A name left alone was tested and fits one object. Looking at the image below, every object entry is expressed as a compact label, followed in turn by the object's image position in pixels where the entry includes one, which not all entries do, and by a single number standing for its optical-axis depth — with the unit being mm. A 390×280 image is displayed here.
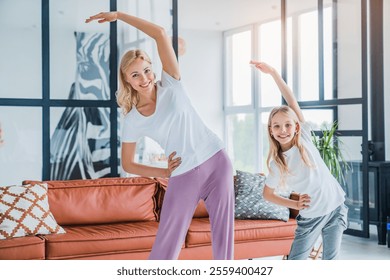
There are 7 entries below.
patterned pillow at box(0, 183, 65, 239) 3203
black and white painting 4059
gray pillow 3674
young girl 2686
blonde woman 2547
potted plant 4199
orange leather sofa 3188
